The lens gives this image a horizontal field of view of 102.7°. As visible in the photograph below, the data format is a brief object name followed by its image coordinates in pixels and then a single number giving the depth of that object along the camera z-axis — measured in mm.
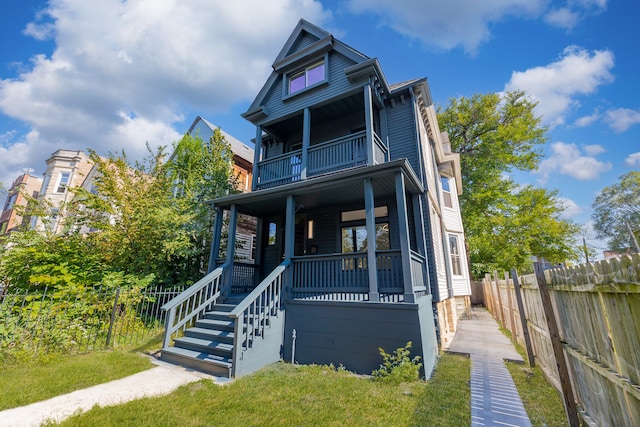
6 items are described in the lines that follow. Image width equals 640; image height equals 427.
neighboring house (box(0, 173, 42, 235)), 26891
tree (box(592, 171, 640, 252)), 35875
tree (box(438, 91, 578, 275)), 20453
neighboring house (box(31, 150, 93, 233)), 22547
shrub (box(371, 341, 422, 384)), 4582
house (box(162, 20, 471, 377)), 5352
